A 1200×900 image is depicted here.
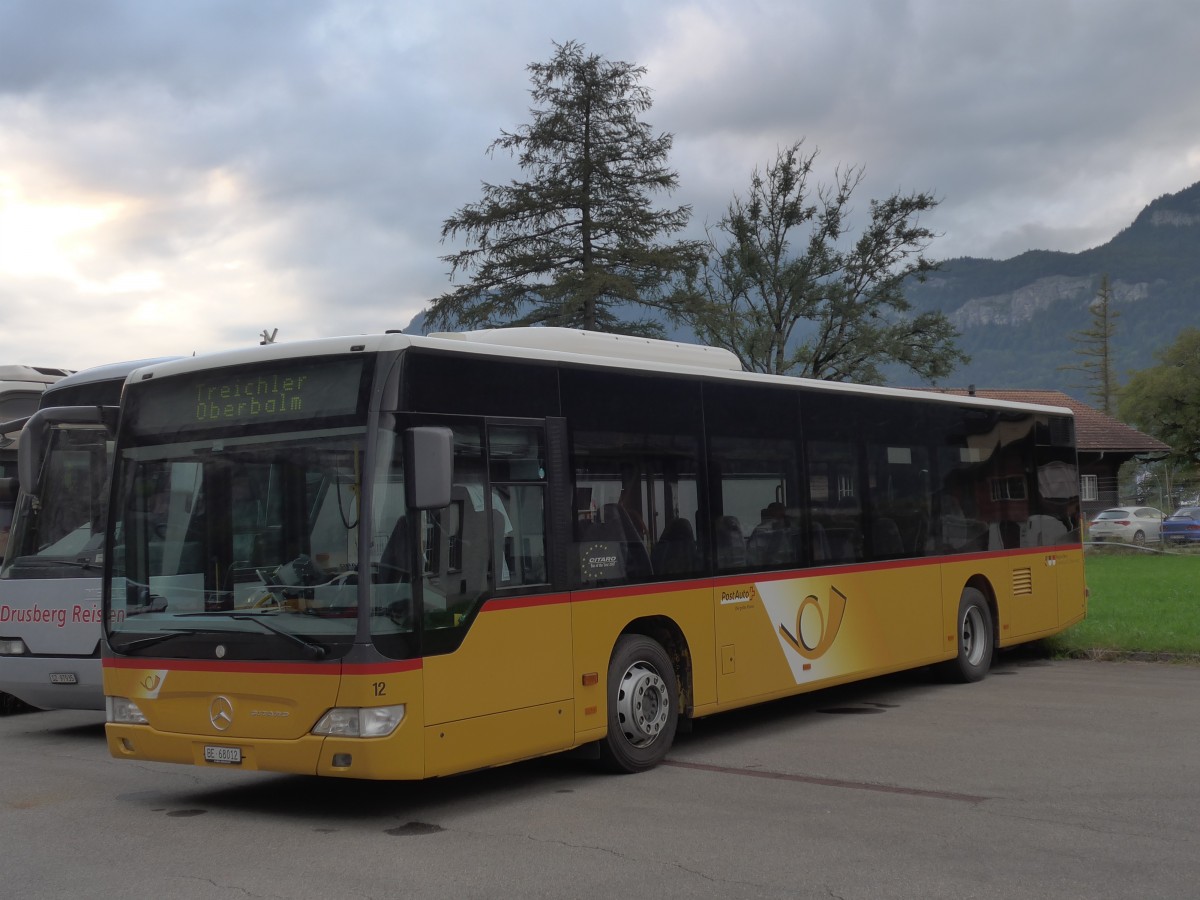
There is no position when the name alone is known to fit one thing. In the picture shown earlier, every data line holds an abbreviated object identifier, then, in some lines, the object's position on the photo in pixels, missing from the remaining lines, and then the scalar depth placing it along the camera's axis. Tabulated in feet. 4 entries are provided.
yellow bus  24.90
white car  151.94
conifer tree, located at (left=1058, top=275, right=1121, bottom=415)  371.15
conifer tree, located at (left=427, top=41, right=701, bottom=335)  131.75
